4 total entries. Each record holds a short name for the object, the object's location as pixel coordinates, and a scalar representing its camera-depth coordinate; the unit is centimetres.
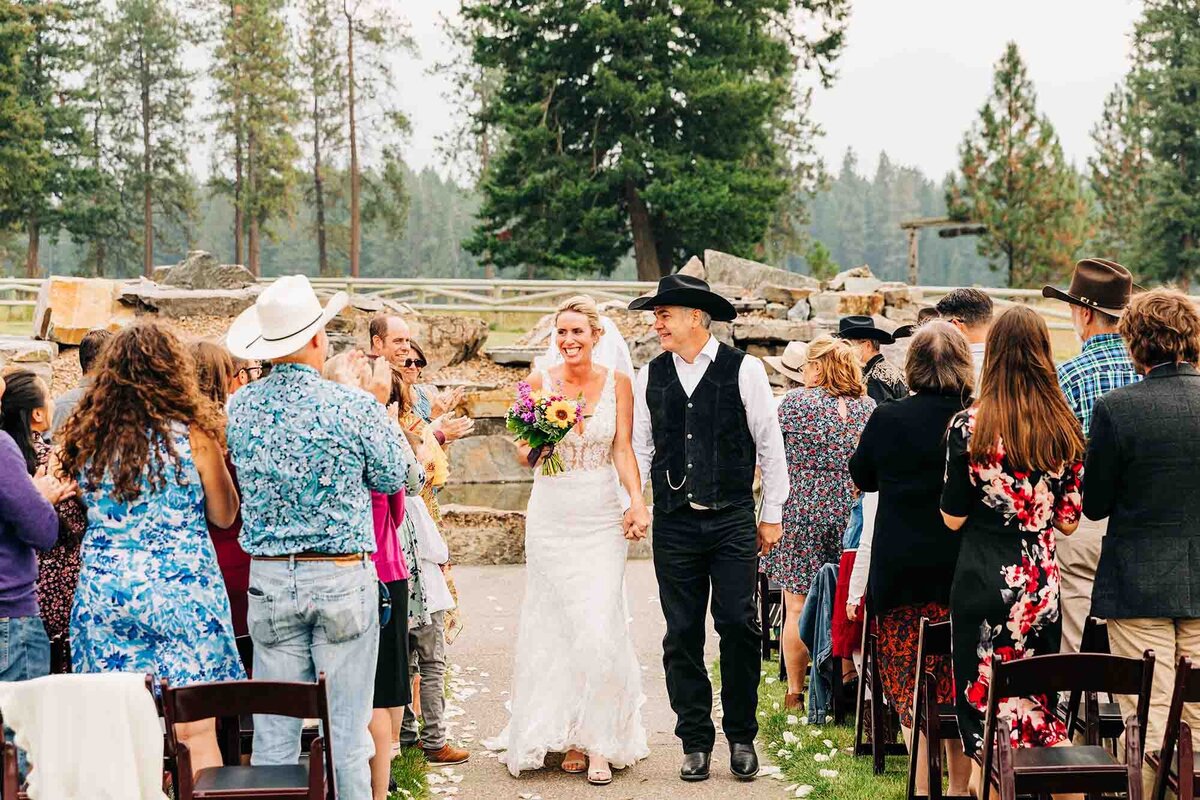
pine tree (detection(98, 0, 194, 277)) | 4597
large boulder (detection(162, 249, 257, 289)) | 2088
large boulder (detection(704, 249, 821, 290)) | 2203
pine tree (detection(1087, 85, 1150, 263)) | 4131
